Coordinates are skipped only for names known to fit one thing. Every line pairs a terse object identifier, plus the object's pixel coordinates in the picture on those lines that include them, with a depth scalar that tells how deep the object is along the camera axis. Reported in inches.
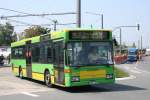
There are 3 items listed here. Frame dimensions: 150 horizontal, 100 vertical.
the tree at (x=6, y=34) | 5188.0
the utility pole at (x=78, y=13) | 1247.2
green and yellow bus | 762.8
